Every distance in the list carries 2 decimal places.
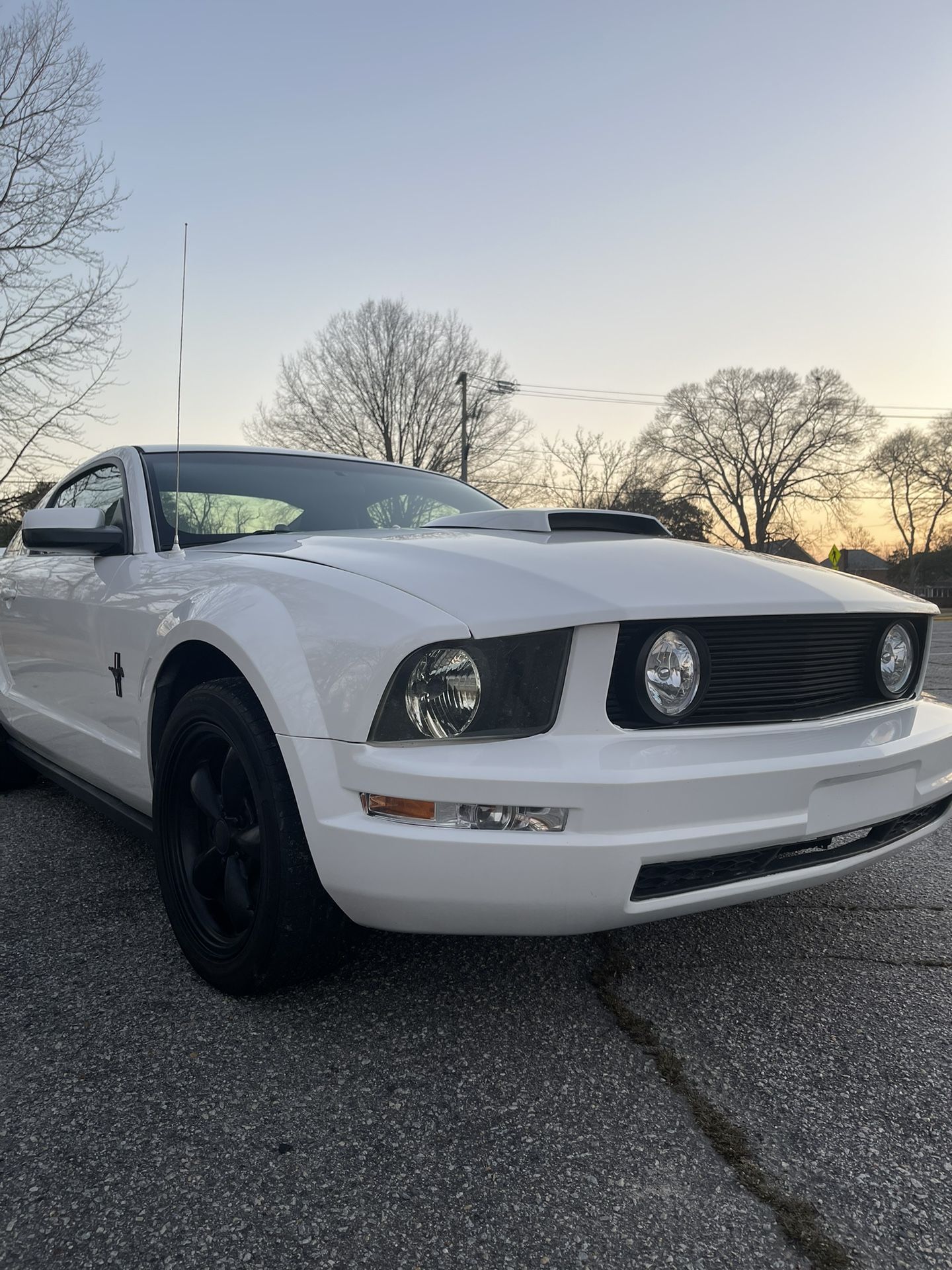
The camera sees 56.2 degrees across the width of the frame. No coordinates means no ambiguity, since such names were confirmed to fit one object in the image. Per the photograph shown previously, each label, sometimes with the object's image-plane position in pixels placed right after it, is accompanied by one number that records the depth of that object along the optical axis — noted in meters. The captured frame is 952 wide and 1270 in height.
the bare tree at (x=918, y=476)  50.25
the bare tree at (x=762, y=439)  44.19
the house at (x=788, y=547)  46.03
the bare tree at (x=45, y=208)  15.30
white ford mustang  1.62
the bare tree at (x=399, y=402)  29.45
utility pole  28.06
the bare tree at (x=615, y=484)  38.12
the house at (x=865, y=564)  66.34
